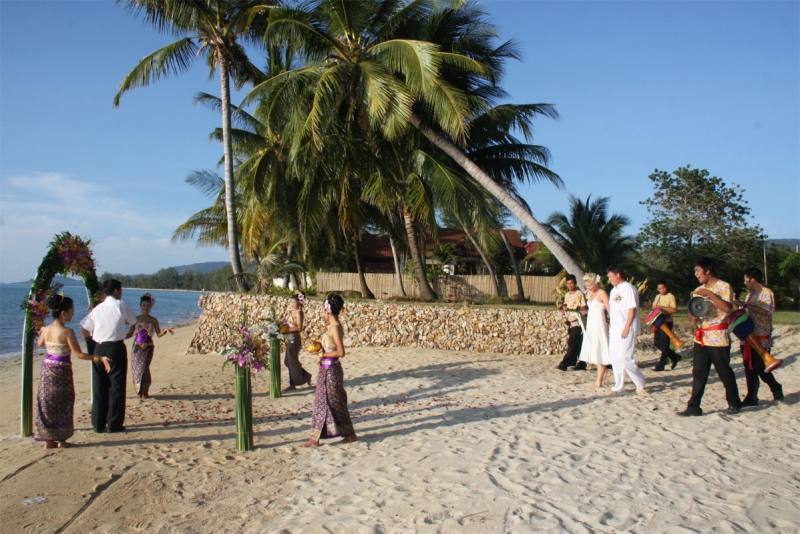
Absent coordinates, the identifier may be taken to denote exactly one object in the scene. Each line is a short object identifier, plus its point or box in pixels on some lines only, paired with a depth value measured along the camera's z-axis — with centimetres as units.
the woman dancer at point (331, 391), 587
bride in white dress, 840
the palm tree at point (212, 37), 1603
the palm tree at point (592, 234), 2403
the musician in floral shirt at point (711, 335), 639
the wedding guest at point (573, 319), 998
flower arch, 645
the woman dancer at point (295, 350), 890
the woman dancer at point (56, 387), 591
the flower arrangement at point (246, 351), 591
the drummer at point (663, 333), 989
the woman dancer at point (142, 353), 860
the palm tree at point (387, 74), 1322
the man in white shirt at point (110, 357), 655
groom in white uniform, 741
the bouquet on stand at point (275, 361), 848
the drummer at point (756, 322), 688
